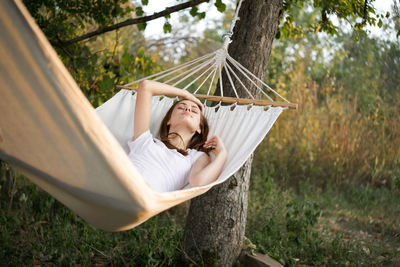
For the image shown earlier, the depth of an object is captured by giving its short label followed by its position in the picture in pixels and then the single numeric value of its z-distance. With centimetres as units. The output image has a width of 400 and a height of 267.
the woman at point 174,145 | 174
